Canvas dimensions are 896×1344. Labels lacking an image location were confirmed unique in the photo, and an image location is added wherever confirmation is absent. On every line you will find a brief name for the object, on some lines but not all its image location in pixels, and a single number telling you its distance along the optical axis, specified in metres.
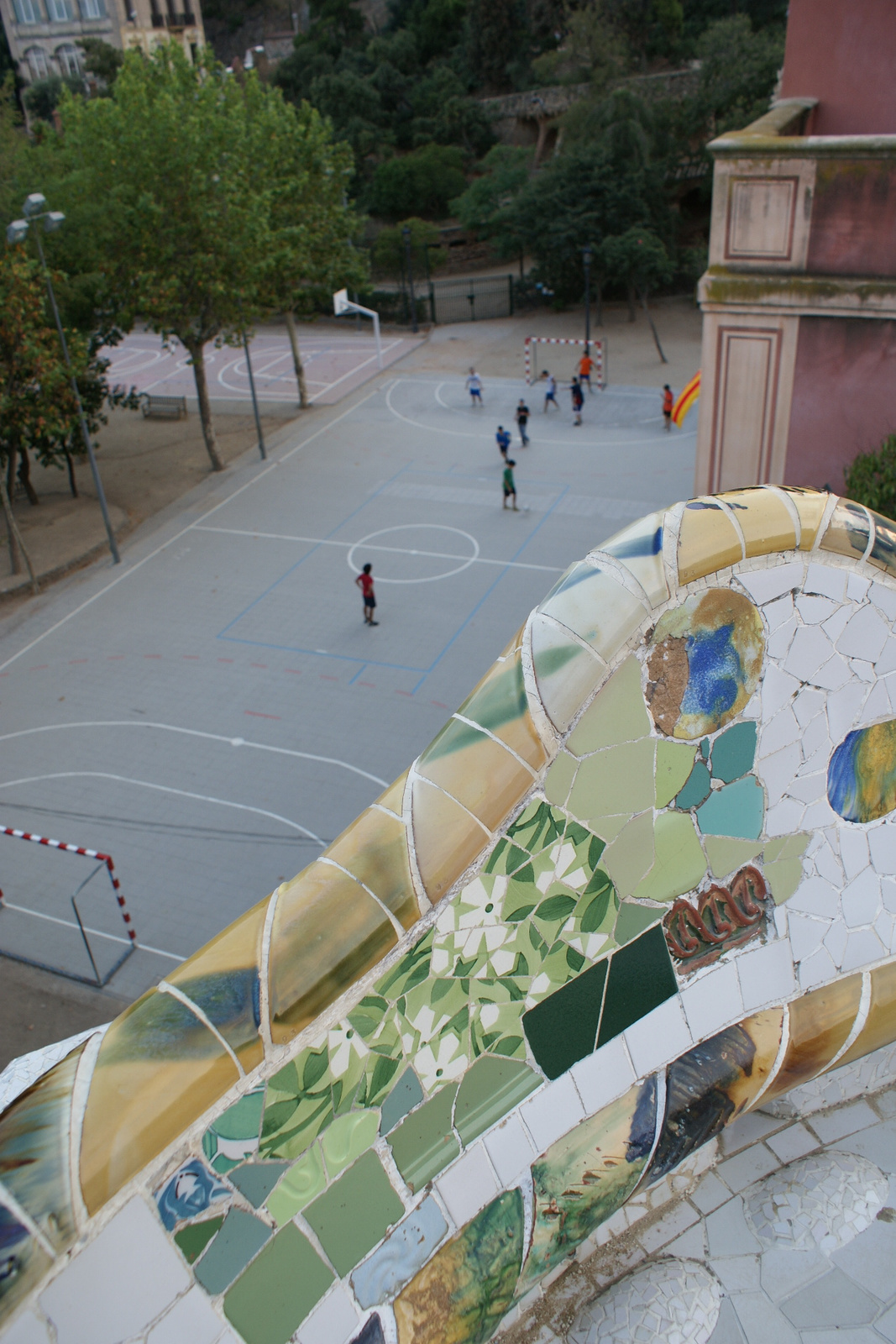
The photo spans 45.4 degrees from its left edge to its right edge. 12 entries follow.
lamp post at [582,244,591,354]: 30.23
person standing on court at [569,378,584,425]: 26.33
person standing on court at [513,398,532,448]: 25.12
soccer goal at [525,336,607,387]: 30.14
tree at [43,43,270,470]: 21.41
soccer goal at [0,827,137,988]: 12.12
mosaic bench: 3.75
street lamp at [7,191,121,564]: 17.20
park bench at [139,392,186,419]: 30.14
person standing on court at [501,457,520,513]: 21.47
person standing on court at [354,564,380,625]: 17.84
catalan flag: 23.59
